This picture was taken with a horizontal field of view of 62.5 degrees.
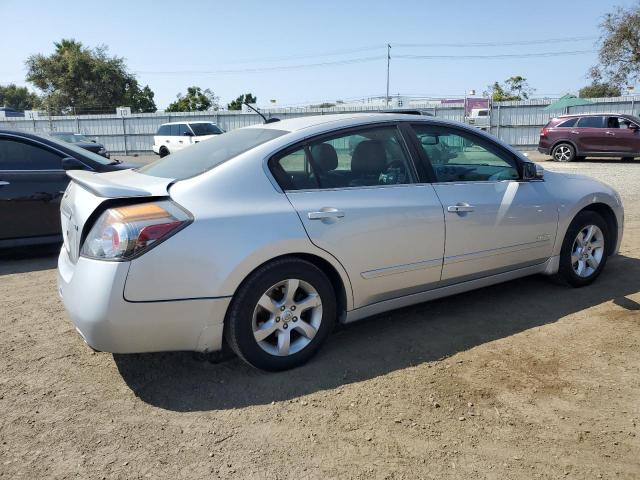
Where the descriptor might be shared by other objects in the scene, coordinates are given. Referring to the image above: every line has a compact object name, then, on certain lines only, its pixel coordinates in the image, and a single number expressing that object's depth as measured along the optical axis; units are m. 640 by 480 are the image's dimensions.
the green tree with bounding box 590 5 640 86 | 32.03
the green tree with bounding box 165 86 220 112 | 54.19
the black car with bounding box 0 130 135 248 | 5.70
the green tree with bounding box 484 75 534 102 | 63.56
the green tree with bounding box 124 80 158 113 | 49.49
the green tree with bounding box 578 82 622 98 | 34.88
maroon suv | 17.38
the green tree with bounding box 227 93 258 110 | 51.58
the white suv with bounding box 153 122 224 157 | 21.20
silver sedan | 2.76
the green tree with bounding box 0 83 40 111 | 89.25
